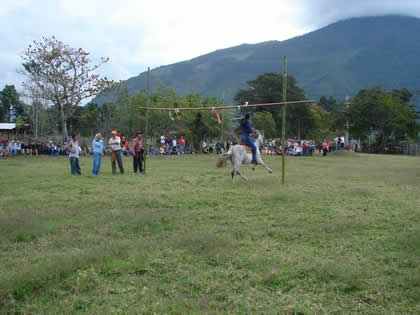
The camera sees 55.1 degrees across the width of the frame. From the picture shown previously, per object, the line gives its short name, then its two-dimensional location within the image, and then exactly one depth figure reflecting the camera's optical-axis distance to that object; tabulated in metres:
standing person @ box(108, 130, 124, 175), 18.08
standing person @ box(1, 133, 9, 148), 35.42
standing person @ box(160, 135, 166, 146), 40.40
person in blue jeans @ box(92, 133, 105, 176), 17.33
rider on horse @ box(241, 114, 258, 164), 14.89
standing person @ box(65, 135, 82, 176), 17.33
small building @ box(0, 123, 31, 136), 51.89
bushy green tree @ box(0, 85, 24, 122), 67.44
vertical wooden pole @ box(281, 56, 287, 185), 12.70
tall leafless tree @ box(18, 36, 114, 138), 36.75
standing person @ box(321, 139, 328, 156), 37.31
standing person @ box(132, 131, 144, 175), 18.48
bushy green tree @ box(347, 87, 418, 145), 48.28
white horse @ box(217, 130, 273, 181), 15.12
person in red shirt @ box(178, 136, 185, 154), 39.78
